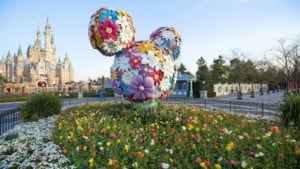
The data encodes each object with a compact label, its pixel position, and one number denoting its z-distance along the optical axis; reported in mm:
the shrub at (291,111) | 6121
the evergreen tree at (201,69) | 47172
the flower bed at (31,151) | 4496
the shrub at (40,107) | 9273
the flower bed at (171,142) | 3734
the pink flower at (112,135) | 5098
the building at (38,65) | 93875
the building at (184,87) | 34938
